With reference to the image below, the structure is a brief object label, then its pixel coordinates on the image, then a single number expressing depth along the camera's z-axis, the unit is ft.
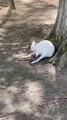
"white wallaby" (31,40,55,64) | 16.01
